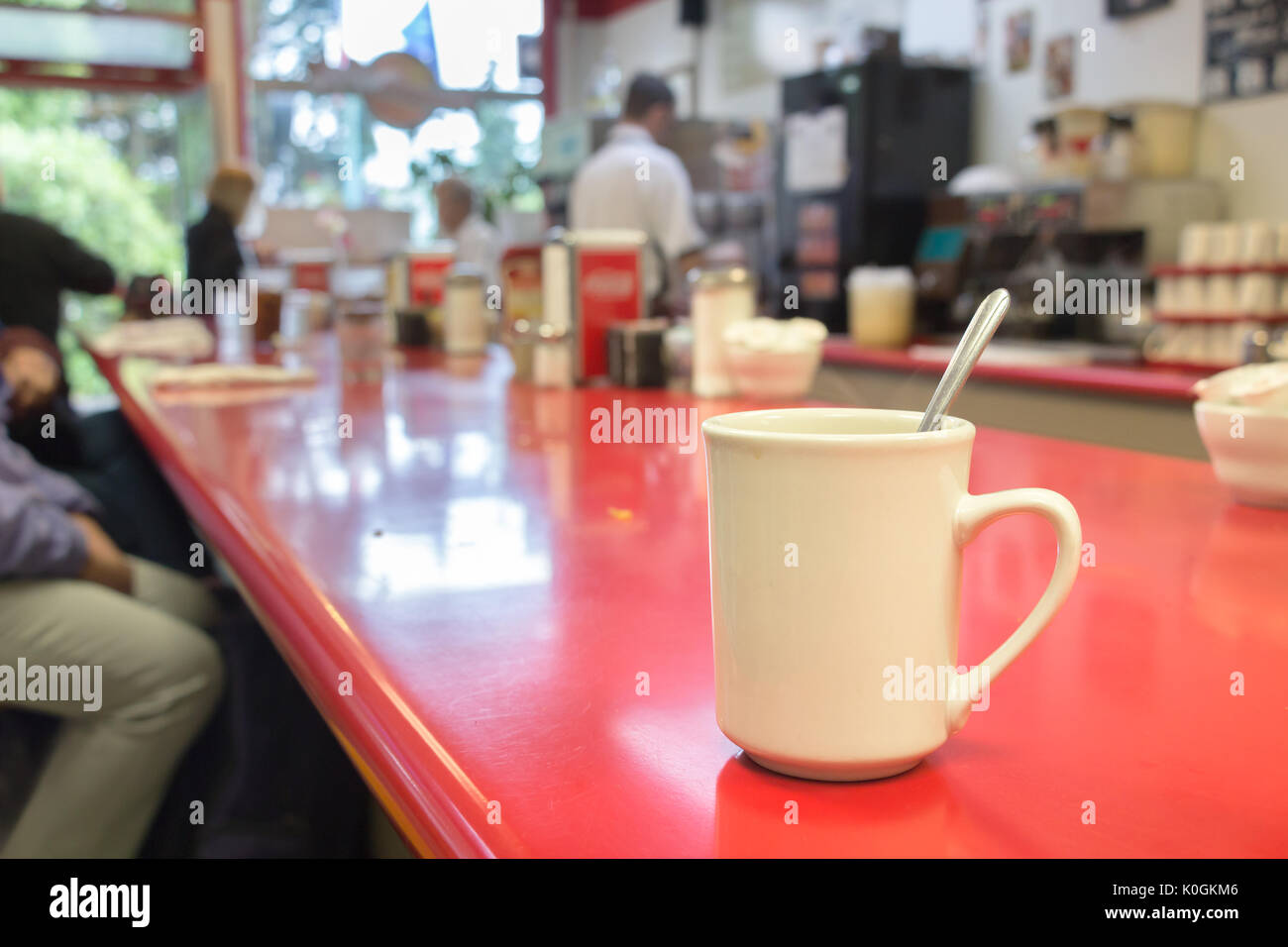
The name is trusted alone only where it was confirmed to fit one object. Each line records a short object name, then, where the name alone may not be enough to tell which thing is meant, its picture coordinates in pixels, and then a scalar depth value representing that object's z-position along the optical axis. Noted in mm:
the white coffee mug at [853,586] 515
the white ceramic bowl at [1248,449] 1044
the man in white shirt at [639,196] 4348
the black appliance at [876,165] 4914
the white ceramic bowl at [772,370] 1897
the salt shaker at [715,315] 1962
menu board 3840
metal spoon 553
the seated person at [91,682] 1464
